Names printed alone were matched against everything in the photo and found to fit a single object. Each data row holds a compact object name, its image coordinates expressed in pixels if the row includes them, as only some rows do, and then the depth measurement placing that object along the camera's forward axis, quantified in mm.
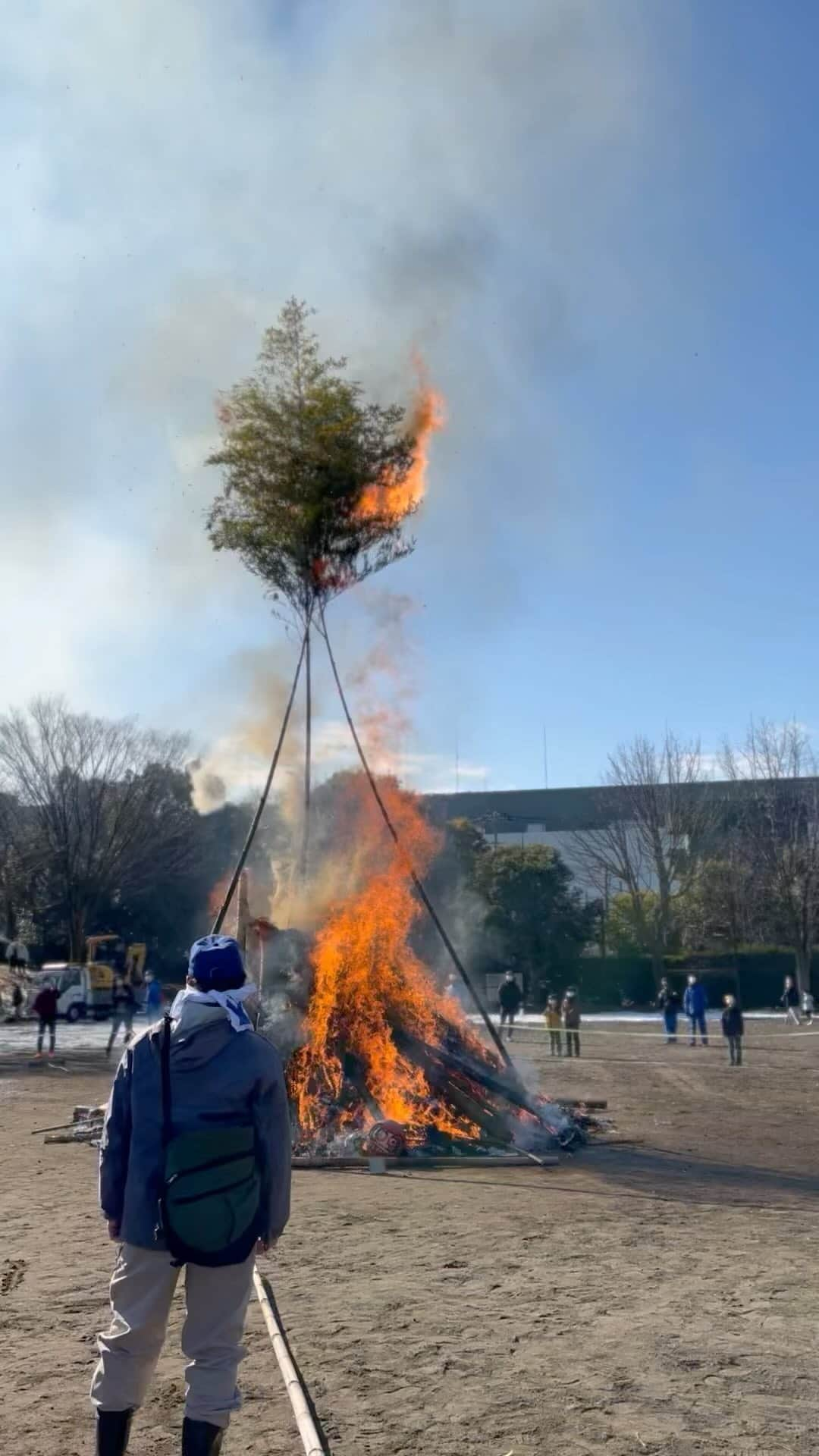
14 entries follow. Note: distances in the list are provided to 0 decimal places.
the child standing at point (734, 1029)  22000
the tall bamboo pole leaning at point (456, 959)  14047
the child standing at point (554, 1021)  25969
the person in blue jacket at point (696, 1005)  26844
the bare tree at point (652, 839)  43312
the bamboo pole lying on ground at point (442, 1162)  12000
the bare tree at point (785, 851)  40562
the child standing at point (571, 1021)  25094
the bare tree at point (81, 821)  40562
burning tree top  15898
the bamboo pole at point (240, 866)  12305
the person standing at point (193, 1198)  3713
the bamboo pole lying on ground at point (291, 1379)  4266
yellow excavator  36812
